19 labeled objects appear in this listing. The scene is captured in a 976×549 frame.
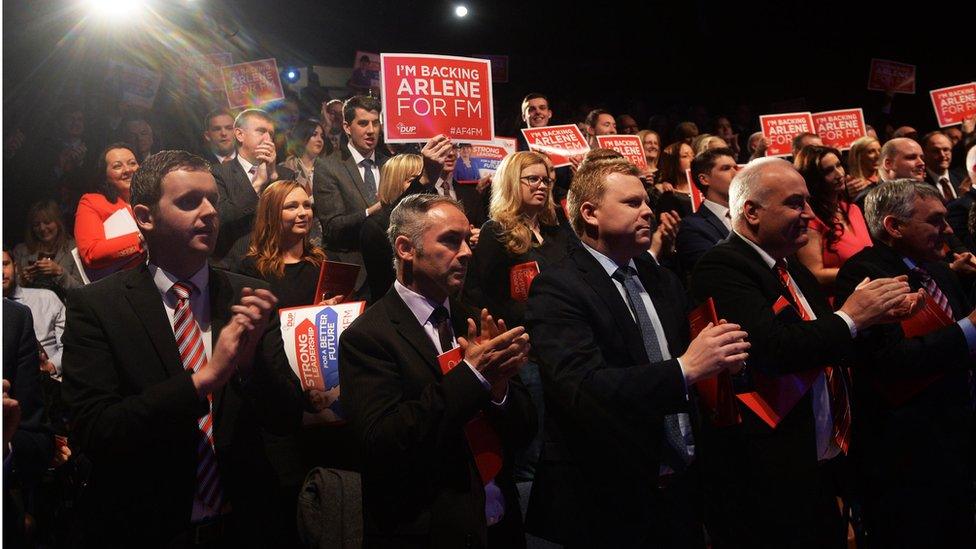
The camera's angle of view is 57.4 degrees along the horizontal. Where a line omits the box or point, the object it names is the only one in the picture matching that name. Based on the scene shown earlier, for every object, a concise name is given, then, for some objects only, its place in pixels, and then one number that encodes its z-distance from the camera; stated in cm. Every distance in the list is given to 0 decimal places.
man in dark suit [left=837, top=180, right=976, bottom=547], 373
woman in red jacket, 473
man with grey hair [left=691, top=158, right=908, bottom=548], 315
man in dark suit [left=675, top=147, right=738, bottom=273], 496
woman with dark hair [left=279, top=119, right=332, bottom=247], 730
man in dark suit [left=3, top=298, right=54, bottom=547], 236
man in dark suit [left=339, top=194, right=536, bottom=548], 256
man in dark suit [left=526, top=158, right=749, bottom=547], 285
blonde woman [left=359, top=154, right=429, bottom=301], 466
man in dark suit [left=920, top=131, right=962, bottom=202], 773
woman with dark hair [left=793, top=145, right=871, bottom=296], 532
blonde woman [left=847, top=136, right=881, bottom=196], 729
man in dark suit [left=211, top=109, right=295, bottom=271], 500
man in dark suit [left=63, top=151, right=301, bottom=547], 244
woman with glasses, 475
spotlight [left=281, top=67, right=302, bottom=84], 1165
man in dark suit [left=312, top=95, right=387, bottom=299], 505
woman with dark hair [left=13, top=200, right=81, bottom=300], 595
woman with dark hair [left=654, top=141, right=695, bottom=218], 631
